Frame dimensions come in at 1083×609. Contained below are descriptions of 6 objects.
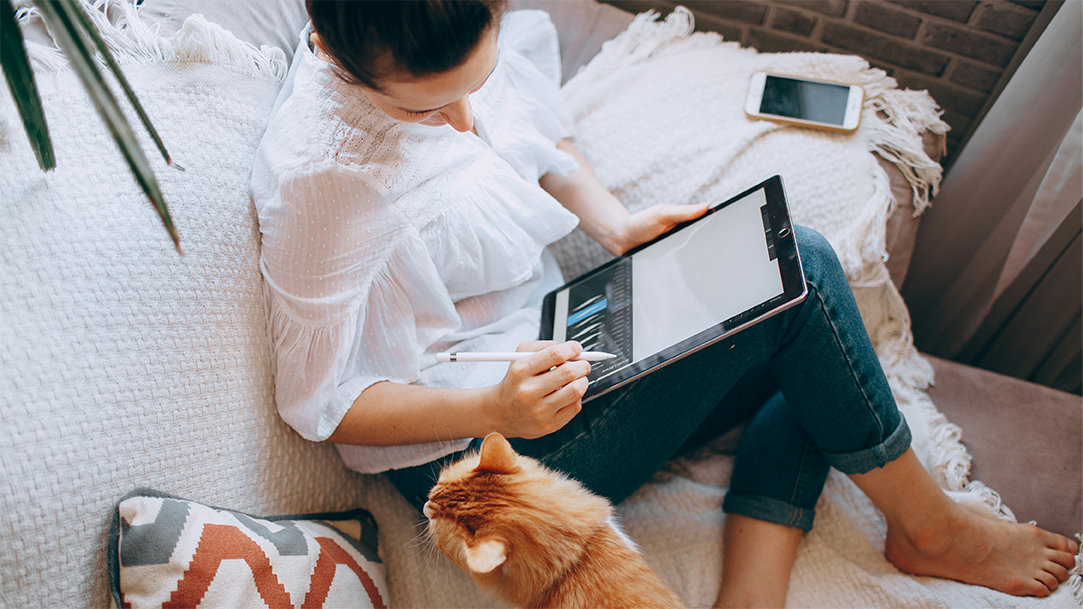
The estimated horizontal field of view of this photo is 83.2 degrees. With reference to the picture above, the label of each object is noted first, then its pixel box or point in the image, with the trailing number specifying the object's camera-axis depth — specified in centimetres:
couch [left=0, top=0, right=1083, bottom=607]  60
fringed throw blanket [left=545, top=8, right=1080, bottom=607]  96
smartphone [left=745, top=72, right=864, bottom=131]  113
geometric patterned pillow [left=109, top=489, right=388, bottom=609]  62
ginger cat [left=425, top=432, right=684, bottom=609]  71
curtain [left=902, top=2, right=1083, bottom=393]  100
